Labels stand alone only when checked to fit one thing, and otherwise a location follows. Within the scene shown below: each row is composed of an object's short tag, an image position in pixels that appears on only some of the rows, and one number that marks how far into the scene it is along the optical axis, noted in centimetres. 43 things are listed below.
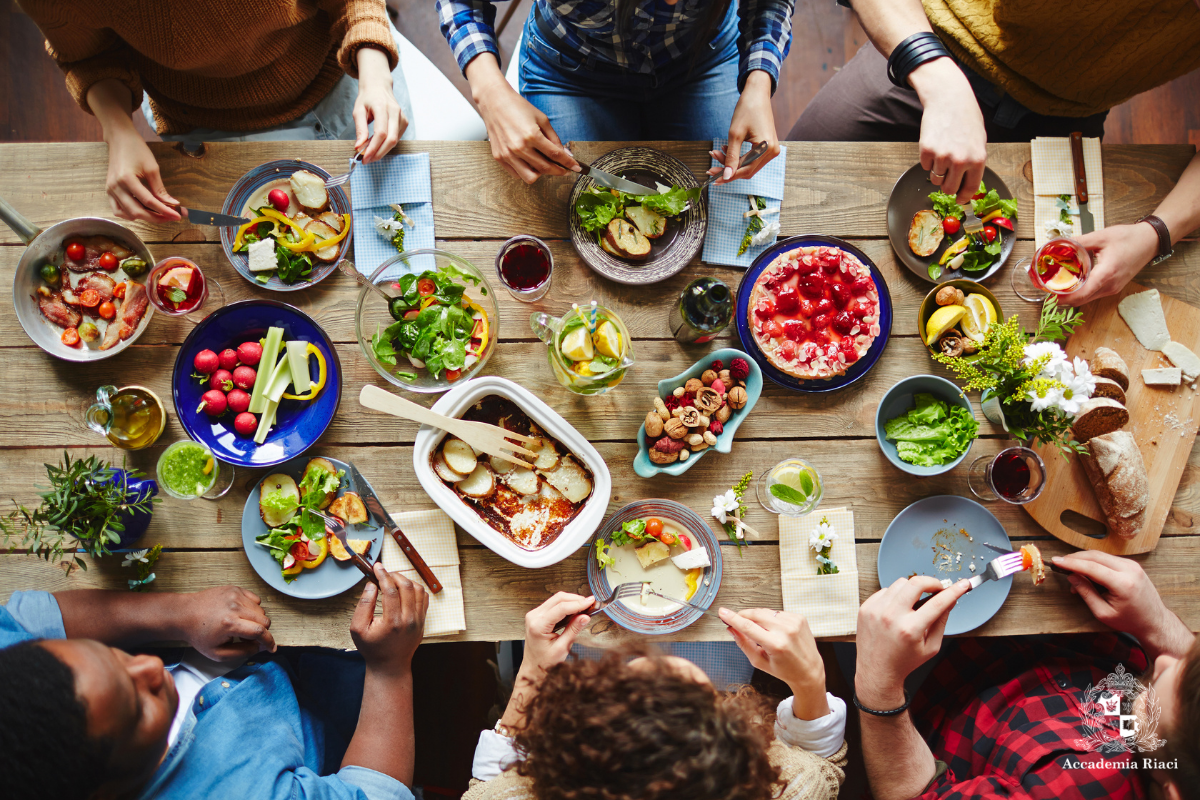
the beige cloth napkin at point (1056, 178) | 178
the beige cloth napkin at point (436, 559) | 168
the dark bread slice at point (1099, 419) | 159
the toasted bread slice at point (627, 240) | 170
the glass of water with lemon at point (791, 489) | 168
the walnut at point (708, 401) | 163
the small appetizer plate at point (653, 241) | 172
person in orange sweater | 158
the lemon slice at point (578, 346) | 160
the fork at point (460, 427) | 159
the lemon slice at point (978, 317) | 171
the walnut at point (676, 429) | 162
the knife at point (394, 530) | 165
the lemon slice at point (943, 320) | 169
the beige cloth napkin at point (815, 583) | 171
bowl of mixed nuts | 163
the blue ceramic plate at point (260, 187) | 169
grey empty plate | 172
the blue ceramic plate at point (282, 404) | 164
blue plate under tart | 171
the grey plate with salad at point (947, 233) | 174
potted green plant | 152
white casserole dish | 160
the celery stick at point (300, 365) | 167
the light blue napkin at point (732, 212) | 175
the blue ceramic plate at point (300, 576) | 164
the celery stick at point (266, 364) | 165
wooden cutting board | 173
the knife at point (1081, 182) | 177
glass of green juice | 160
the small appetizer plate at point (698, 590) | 167
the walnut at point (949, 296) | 171
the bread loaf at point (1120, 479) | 165
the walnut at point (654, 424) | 164
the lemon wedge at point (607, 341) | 161
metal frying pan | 162
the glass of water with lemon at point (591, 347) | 161
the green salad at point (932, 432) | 167
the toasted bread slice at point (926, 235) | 174
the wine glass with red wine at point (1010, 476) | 163
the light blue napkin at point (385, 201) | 173
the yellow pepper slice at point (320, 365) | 169
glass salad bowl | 163
